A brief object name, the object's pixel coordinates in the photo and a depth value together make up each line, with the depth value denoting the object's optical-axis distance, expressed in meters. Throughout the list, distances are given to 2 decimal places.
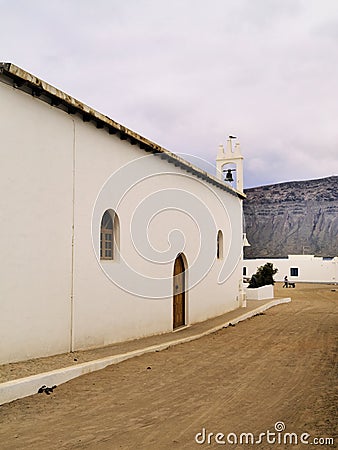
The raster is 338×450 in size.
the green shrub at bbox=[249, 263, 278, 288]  29.03
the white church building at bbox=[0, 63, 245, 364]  7.56
